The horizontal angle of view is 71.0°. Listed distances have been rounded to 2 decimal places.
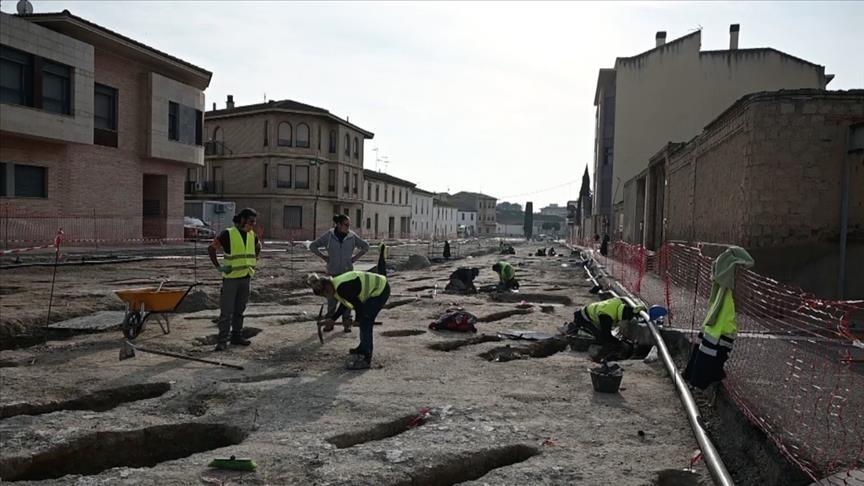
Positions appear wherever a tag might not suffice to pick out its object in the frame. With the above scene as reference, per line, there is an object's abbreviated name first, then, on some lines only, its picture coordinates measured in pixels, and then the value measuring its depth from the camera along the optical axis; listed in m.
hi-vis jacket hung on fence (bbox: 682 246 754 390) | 5.50
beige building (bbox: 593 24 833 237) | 36.12
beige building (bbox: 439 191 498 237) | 116.88
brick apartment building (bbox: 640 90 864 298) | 10.48
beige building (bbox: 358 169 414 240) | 58.81
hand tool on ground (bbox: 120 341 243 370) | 7.29
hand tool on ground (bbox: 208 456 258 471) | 4.19
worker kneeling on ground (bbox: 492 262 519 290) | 15.46
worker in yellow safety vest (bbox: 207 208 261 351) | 8.01
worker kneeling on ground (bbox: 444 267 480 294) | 15.60
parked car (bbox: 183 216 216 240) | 31.29
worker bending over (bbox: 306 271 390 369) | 6.93
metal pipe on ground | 4.03
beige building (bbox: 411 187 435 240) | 75.12
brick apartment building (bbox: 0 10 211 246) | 21.89
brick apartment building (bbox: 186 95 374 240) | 45.75
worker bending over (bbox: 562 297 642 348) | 8.62
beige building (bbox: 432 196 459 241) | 85.74
